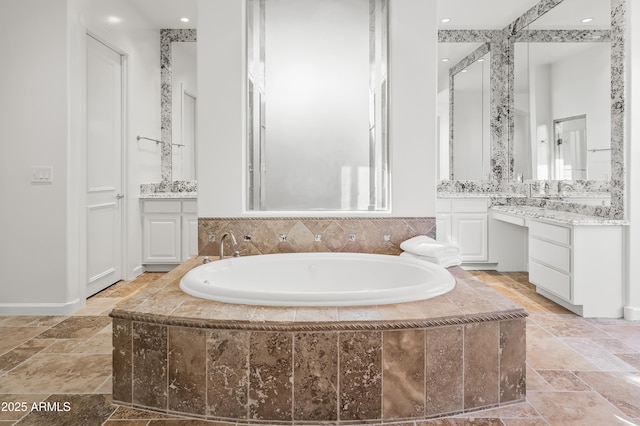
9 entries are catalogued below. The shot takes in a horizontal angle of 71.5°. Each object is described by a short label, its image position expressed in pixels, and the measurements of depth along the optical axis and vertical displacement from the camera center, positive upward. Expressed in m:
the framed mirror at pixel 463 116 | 5.13 +1.00
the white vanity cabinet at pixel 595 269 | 3.06 -0.46
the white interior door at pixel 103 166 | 3.66 +0.32
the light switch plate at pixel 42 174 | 3.14 +0.20
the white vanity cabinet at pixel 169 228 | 4.57 -0.26
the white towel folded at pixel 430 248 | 2.60 -0.27
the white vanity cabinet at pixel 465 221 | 4.67 -0.20
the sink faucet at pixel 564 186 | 3.86 +0.14
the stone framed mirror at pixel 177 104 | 4.93 +1.10
